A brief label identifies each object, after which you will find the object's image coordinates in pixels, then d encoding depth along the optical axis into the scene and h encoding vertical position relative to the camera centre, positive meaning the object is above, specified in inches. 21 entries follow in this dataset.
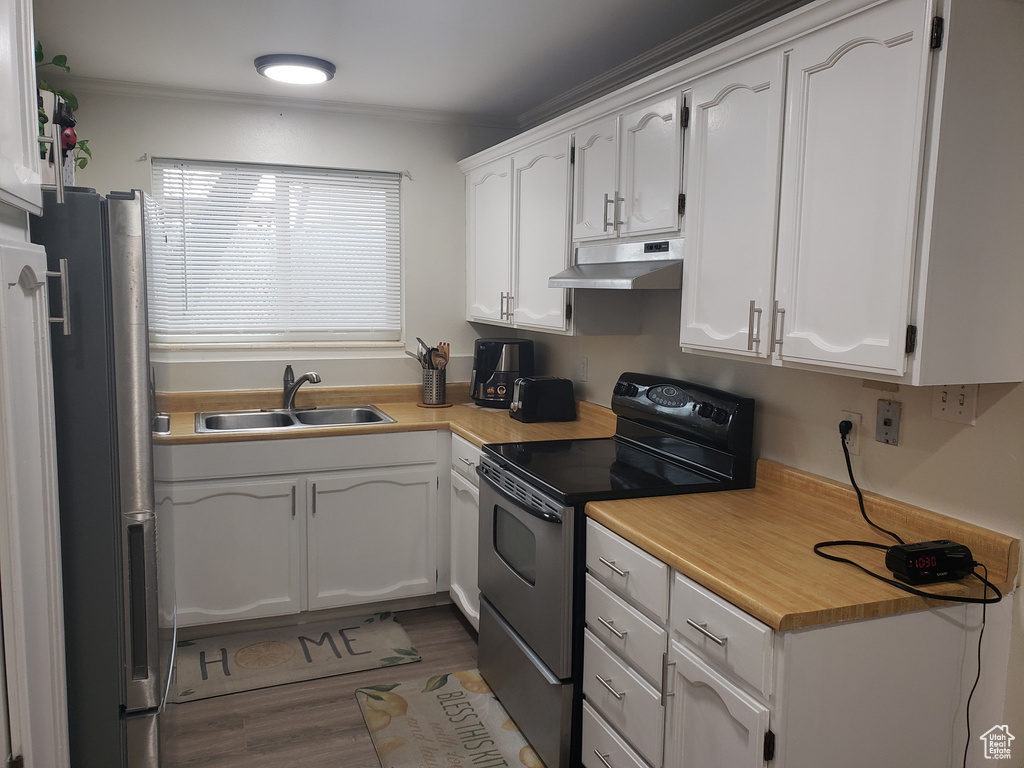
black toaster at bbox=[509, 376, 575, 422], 131.9 -14.8
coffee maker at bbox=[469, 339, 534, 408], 145.5 -10.4
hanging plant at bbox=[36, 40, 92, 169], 62.5 +15.7
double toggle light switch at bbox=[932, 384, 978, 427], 68.4 -7.4
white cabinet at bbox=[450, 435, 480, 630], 121.7 -35.1
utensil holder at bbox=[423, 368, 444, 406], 148.3 -14.5
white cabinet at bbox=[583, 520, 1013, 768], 59.2 -29.7
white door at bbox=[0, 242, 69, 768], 40.7 -12.8
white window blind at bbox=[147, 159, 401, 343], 138.7 +9.9
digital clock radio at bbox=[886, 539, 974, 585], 62.6 -19.5
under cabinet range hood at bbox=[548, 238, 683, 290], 88.8 +5.8
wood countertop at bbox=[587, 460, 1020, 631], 60.1 -20.8
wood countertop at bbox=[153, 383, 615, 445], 121.4 -18.7
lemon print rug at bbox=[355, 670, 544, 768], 95.0 -53.7
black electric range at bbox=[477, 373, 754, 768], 86.6 -23.0
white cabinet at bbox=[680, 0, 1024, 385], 59.3 +10.4
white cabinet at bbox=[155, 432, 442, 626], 121.3 -35.0
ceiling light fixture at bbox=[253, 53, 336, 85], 114.9 +35.5
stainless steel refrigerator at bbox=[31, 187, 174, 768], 63.6 -13.7
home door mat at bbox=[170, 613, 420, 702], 113.7 -53.9
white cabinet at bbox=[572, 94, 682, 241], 89.7 +17.5
